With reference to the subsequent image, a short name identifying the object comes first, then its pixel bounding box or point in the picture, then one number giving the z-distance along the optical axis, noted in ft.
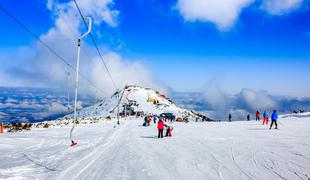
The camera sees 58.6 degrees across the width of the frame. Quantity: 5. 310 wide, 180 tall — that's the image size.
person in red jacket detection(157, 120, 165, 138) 77.77
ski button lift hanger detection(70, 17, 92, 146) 68.69
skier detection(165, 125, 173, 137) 81.75
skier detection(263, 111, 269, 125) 122.96
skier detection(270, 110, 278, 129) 96.73
